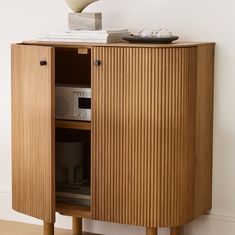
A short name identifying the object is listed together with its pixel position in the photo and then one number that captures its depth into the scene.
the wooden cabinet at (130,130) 2.88
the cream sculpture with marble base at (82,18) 3.14
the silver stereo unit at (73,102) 3.10
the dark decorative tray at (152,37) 2.93
